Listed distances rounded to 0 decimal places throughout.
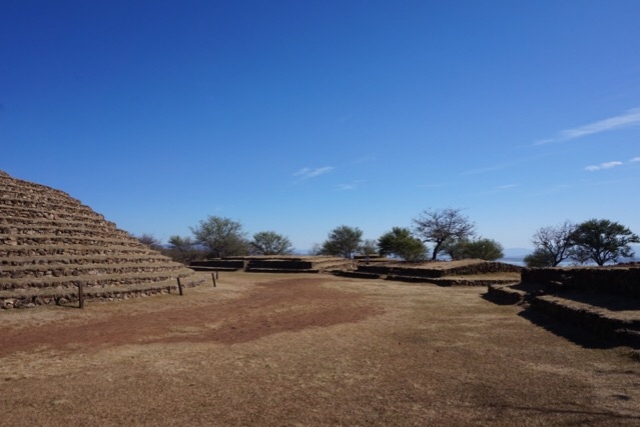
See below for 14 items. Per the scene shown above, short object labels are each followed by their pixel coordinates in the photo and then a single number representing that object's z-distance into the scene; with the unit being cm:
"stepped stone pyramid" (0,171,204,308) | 1425
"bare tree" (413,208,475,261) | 4266
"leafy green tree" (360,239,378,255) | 6169
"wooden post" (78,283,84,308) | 1350
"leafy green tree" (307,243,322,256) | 6975
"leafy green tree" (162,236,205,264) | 5662
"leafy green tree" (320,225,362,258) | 6191
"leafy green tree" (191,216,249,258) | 5922
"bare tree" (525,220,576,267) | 4053
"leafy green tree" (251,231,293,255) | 6353
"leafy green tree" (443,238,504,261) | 4862
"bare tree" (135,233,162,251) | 5727
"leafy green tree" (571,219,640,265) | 3769
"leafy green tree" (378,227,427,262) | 5106
